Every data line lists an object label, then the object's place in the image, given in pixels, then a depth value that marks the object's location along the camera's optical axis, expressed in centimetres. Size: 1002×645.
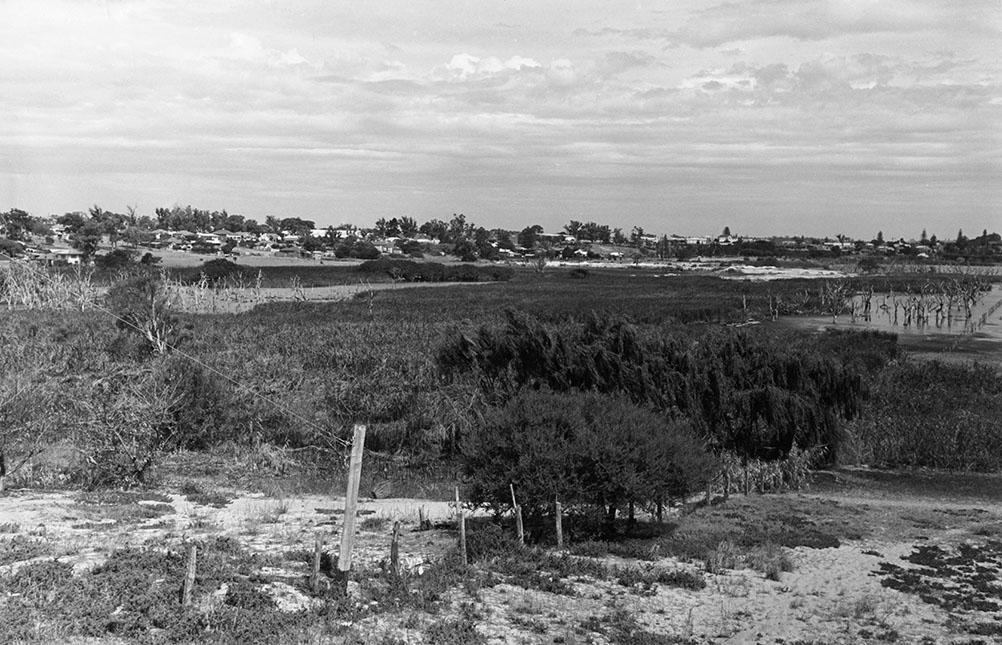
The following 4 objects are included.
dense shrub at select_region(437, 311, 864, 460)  3329
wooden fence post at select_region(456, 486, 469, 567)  1865
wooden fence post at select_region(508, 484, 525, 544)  2094
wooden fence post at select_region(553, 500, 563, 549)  2119
